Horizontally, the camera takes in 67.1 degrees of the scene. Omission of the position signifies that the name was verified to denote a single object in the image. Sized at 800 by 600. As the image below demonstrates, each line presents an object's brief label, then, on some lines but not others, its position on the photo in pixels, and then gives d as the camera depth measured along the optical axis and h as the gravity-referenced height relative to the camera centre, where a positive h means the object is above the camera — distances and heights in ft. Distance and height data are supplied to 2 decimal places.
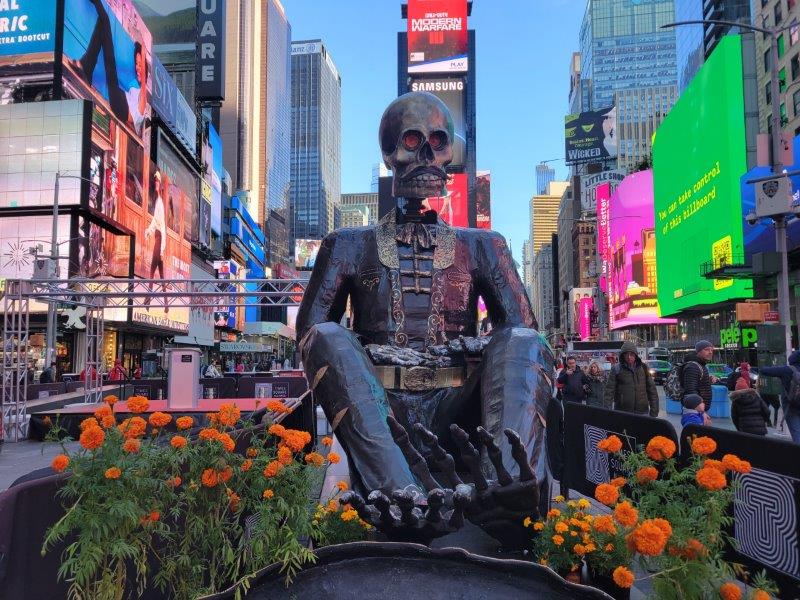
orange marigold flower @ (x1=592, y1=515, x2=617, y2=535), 7.61 -2.47
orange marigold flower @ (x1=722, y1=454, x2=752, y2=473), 6.79 -1.53
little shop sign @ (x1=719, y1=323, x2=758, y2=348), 111.24 -1.56
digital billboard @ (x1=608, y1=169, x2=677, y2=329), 184.14 +24.94
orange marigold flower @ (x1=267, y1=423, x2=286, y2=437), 7.66 -1.26
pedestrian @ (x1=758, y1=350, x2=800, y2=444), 27.40 -2.83
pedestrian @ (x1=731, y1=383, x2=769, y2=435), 25.26 -3.49
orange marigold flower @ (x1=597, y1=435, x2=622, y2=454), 7.80 -1.50
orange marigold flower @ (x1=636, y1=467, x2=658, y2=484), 7.13 -1.71
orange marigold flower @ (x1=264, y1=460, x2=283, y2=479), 7.18 -1.65
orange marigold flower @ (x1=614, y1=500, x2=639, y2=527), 6.08 -1.87
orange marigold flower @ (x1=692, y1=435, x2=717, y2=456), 6.93 -1.36
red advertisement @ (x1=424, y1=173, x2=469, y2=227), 123.03 +26.62
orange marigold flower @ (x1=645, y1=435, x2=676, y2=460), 7.07 -1.42
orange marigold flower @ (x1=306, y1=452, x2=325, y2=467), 7.84 -1.66
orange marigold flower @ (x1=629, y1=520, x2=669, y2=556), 5.49 -1.94
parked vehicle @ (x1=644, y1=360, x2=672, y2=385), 86.84 -5.71
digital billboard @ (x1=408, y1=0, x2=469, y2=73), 127.44 +63.10
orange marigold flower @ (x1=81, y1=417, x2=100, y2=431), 6.98 -1.06
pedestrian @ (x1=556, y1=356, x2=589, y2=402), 37.93 -3.40
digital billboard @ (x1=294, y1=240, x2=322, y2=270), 269.91 +36.20
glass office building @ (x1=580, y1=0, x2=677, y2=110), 471.21 +221.88
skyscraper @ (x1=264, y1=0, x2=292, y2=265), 392.68 +141.70
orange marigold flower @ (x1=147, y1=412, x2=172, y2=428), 7.94 -1.17
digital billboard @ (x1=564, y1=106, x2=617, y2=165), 301.63 +98.07
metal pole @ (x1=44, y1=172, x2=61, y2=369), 60.70 +0.29
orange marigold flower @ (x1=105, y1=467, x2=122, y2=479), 6.37 -1.50
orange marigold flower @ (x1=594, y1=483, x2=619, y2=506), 6.78 -1.86
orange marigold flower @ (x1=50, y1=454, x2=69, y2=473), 6.48 -1.42
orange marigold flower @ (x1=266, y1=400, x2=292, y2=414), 8.62 -1.09
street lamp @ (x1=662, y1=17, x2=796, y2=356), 36.24 +6.84
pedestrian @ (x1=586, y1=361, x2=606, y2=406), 46.01 -4.40
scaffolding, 44.06 +1.21
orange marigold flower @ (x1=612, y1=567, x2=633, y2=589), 6.07 -2.51
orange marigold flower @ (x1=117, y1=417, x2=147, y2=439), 7.23 -1.17
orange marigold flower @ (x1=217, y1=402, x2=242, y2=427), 7.90 -1.11
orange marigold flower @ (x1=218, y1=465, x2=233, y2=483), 7.14 -1.70
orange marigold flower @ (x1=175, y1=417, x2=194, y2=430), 7.99 -1.21
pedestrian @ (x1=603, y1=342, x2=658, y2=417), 28.32 -2.67
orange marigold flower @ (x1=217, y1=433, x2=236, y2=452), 7.22 -1.32
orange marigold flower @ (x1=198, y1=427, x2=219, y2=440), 7.23 -1.23
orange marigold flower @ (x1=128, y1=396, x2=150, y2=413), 8.14 -1.00
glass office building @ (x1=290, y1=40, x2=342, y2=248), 561.84 +183.75
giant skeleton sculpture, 7.22 -0.46
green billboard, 102.27 +28.40
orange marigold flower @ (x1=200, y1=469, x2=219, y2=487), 7.03 -1.72
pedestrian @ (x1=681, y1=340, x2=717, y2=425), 26.58 -1.85
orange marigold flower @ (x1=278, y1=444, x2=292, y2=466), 7.38 -1.53
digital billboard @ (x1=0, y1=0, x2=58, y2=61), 90.43 +44.89
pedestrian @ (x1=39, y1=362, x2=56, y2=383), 63.26 -4.64
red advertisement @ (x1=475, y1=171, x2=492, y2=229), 199.21 +43.87
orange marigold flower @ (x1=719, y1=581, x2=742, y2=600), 5.22 -2.28
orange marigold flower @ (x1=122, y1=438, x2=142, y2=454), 6.90 -1.31
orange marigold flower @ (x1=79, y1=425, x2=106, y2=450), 6.56 -1.16
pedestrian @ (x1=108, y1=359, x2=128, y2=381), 74.33 -5.17
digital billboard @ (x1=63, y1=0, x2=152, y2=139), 94.58 +47.24
